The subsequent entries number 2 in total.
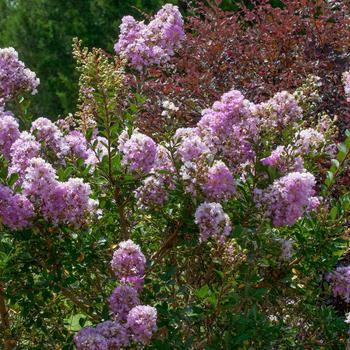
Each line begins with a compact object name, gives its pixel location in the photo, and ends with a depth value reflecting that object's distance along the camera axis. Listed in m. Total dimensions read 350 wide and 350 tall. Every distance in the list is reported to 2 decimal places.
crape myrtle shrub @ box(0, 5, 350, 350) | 2.54
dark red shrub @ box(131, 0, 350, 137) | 4.69
